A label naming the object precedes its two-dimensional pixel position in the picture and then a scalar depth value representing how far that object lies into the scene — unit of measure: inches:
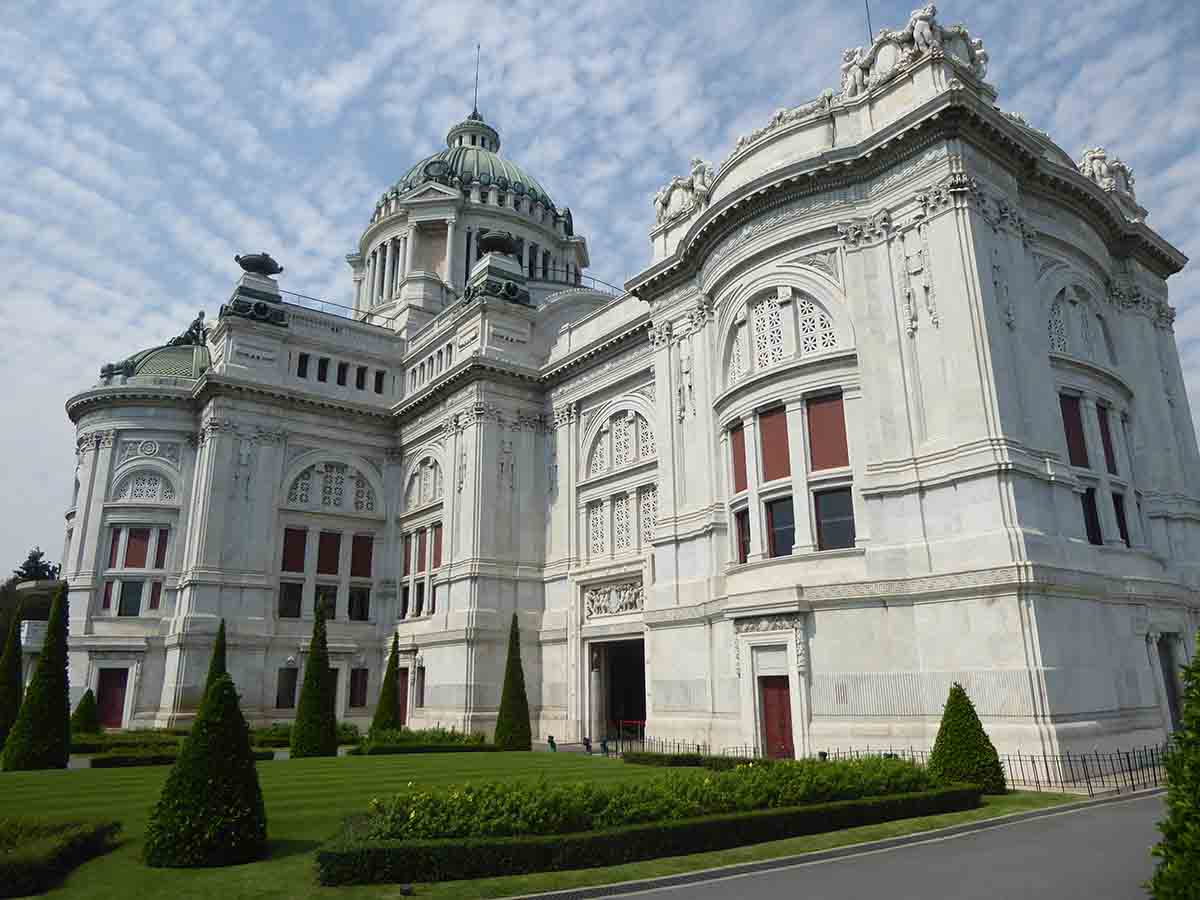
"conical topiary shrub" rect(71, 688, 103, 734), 1589.6
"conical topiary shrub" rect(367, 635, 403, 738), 1539.9
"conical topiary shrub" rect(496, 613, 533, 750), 1459.2
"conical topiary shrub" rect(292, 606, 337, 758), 1327.5
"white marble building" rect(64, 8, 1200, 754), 986.1
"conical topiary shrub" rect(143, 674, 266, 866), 533.6
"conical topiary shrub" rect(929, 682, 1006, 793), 784.9
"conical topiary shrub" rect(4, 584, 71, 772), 1120.8
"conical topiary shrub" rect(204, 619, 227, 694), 1453.0
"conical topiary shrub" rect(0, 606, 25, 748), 1301.7
